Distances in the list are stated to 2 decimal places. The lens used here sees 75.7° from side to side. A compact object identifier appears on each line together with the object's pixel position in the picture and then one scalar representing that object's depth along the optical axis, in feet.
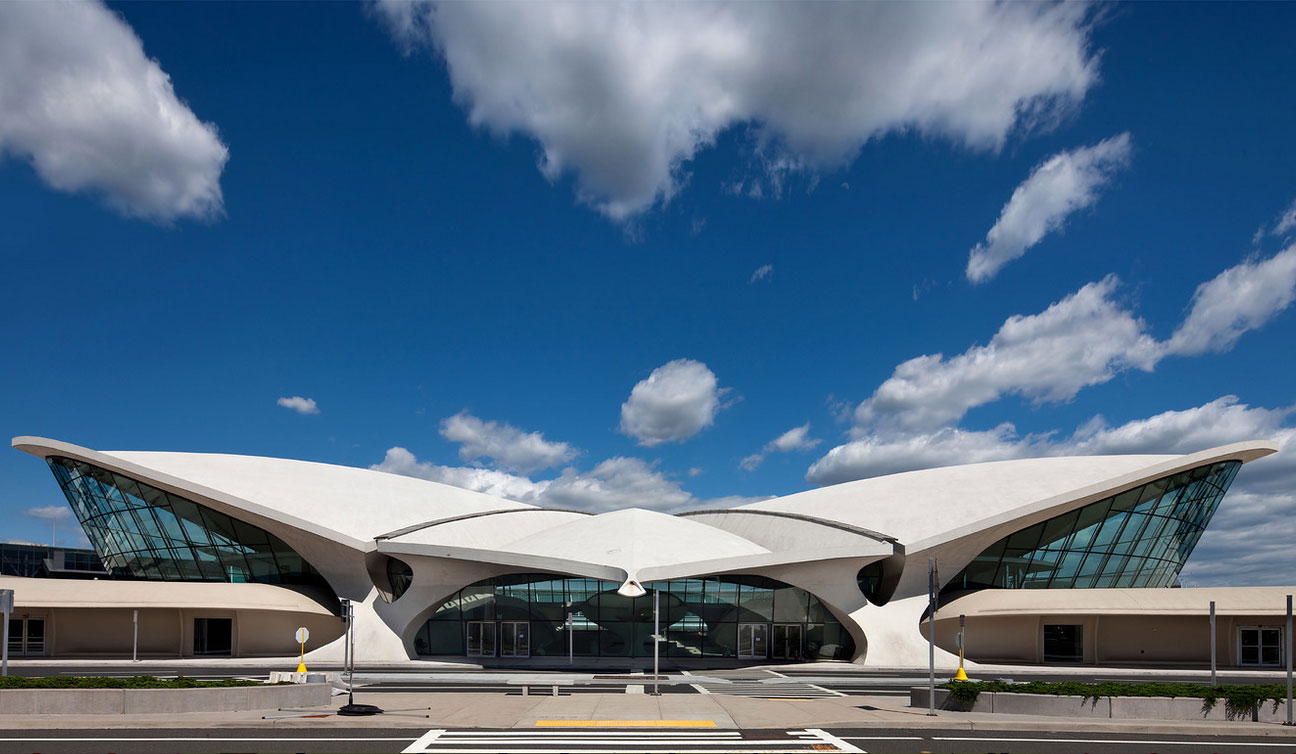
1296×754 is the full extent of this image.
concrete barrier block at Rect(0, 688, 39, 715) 60.44
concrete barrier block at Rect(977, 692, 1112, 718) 63.77
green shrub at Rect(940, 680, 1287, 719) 62.90
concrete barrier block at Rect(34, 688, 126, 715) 60.90
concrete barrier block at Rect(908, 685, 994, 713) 66.33
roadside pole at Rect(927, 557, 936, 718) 63.57
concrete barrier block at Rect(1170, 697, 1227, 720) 62.39
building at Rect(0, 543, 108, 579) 333.01
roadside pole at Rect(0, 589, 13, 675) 70.74
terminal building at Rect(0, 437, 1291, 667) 122.72
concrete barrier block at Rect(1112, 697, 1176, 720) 62.85
